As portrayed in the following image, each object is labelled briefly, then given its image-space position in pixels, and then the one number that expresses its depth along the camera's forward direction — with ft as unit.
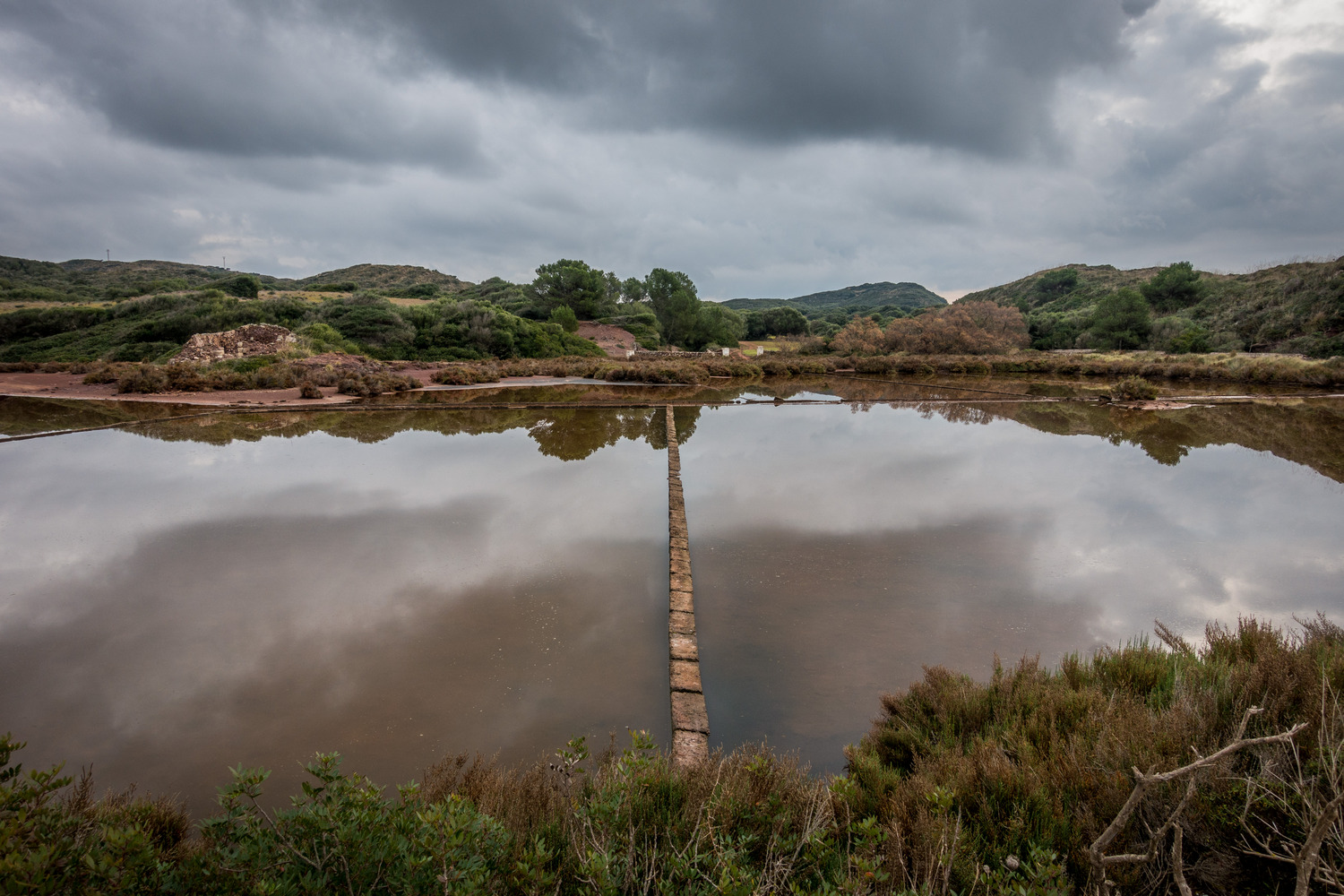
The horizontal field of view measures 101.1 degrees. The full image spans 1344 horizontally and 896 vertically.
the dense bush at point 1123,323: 108.17
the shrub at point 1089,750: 5.60
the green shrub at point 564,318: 107.24
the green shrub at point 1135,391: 49.34
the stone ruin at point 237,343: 62.23
